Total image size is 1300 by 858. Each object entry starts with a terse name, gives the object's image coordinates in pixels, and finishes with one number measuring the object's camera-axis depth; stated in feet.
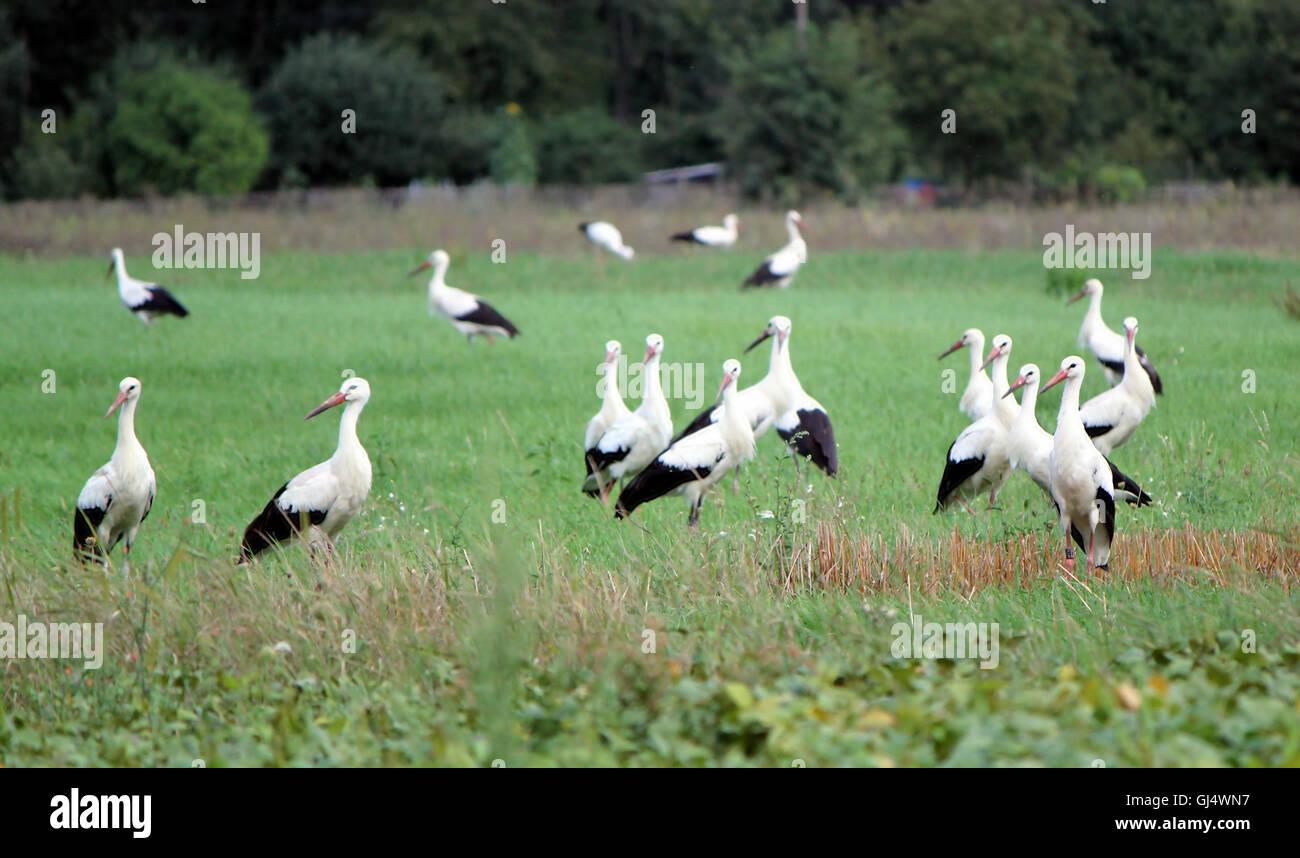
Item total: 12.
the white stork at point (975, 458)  52.39
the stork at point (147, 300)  110.11
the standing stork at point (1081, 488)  44.16
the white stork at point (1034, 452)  48.08
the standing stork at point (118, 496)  49.47
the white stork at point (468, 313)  104.37
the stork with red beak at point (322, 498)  48.08
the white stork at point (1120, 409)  58.85
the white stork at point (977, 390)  64.80
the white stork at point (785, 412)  58.90
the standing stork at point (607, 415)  61.05
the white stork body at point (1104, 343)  74.54
